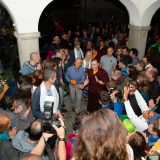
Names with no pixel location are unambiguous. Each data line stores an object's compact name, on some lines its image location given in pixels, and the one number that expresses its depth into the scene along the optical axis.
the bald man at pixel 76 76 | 6.38
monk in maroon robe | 6.08
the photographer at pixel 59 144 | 2.99
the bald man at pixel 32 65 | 6.04
